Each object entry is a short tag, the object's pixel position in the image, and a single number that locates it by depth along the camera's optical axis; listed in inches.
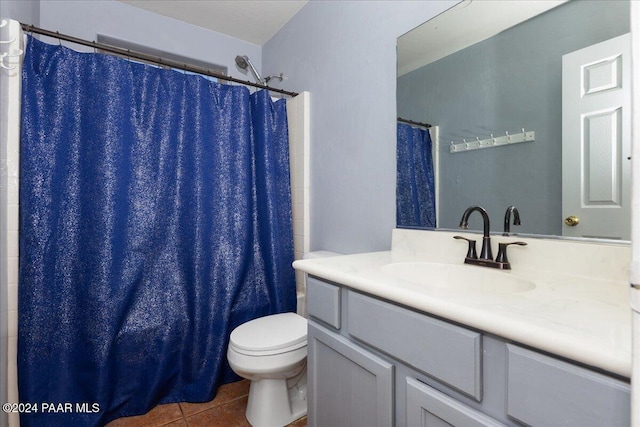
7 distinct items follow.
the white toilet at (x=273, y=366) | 54.9
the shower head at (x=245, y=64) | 84.9
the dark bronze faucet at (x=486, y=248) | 41.8
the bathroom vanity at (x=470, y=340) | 20.7
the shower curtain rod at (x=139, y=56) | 55.2
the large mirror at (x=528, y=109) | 36.0
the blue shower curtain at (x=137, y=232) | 56.7
